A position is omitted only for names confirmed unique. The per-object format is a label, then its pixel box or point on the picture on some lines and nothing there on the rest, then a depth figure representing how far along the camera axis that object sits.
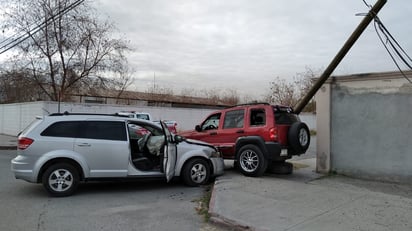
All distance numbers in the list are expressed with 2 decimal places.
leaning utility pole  9.21
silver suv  7.25
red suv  9.06
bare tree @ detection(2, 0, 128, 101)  23.41
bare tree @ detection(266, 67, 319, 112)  41.31
